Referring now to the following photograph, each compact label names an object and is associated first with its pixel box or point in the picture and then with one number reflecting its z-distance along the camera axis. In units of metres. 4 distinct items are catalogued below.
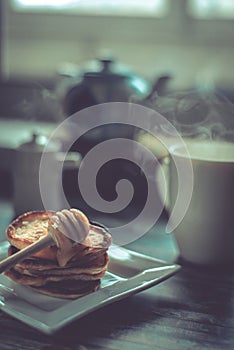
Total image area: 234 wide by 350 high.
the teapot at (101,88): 1.13
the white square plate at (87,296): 0.67
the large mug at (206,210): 0.84
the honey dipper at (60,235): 0.71
